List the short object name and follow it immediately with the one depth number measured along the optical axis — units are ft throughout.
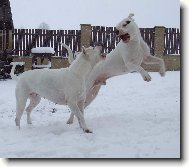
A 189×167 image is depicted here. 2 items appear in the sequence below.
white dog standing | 13.70
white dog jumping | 14.81
